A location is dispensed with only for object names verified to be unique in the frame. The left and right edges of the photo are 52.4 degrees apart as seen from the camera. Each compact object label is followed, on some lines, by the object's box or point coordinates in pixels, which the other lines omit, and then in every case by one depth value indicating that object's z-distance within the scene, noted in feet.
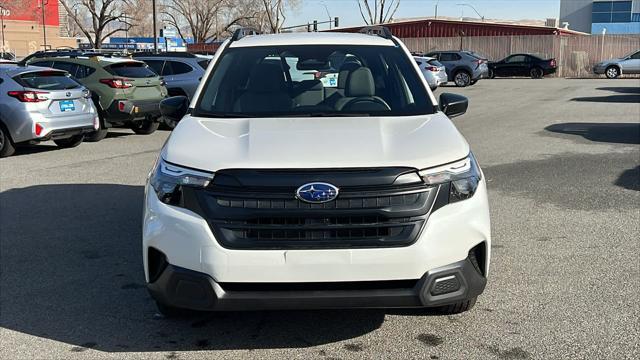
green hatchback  41.47
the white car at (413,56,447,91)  85.64
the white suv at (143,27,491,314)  10.61
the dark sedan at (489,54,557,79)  120.67
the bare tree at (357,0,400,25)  193.26
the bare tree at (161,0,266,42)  222.48
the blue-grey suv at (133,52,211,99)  48.55
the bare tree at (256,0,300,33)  197.98
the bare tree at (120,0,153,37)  174.29
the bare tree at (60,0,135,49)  153.48
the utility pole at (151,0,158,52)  116.14
